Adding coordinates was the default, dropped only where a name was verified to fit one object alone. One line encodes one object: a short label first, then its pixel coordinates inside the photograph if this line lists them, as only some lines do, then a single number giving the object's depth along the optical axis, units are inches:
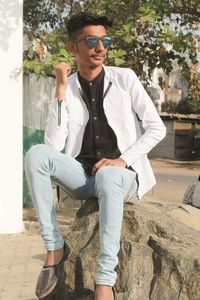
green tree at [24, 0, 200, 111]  280.2
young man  143.1
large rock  141.6
